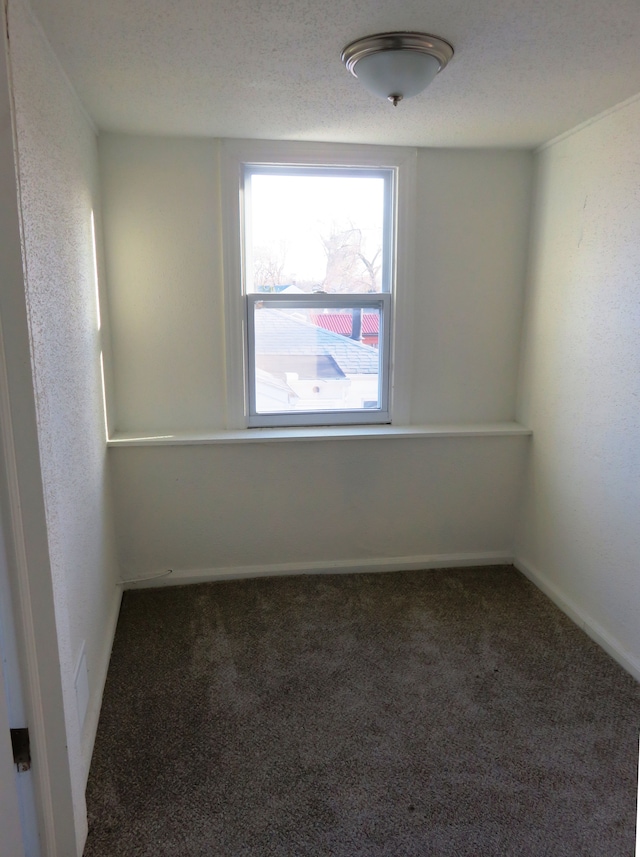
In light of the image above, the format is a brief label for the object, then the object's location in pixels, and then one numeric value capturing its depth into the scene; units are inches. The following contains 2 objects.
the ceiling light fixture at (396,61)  66.6
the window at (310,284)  111.6
